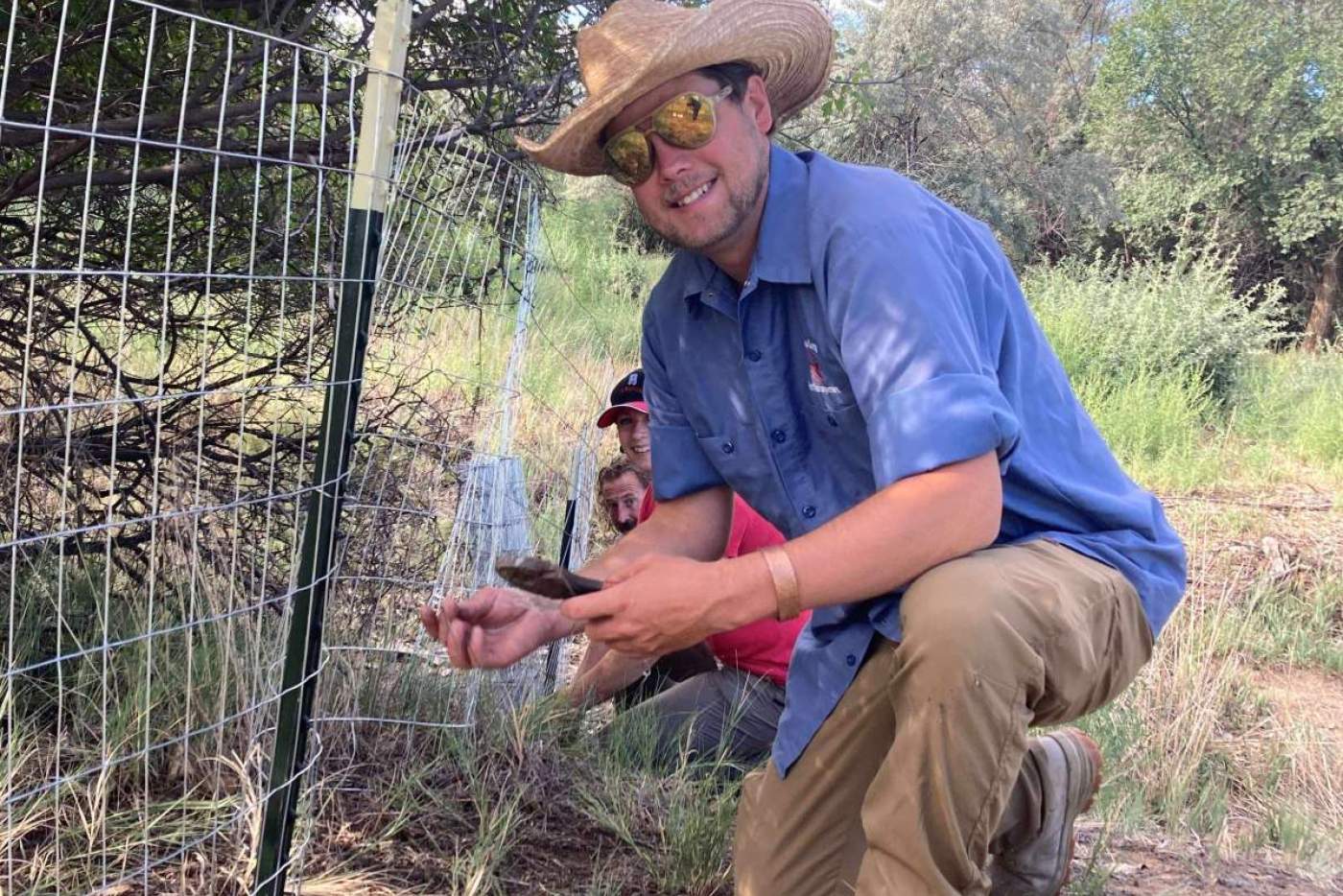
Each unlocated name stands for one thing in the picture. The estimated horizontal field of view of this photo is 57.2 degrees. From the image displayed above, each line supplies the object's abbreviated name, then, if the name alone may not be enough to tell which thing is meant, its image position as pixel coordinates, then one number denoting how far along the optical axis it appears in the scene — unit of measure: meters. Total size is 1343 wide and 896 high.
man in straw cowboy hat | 1.93
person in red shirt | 3.58
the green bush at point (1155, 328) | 10.81
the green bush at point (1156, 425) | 8.34
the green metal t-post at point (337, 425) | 2.30
